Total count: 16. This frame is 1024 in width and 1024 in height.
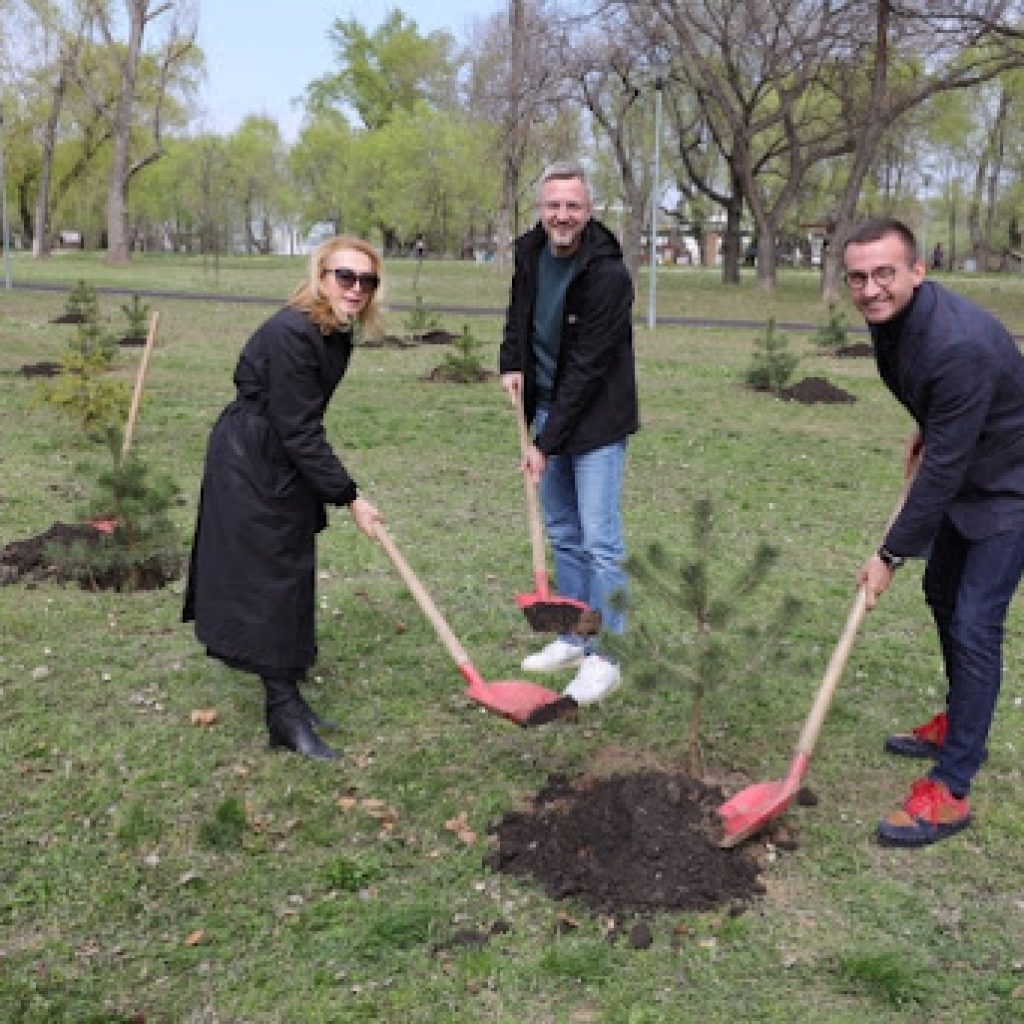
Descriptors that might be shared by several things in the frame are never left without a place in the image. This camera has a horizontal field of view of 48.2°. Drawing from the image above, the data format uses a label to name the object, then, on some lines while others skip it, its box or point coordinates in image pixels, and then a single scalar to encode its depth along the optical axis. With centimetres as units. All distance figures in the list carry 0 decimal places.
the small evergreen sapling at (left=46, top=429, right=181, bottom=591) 570
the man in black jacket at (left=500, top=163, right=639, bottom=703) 423
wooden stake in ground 639
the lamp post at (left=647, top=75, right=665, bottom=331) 1948
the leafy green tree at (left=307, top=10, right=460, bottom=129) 6350
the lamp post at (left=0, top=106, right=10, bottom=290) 2330
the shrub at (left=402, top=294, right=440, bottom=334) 1695
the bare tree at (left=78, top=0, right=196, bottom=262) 3528
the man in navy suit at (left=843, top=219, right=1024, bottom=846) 331
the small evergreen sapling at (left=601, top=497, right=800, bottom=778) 351
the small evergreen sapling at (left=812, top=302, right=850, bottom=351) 1730
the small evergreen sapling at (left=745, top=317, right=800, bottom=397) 1303
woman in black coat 378
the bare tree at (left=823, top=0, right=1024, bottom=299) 2314
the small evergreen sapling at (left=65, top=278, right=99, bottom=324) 1355
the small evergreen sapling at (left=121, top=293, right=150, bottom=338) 1475
